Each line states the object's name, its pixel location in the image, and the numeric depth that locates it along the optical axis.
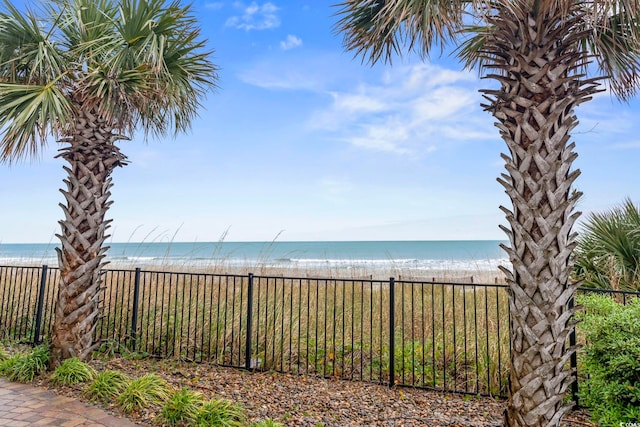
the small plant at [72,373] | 4.04
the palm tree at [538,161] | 2.68
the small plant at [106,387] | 3.66
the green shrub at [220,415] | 3.02
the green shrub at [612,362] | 2.76
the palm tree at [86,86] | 4.17
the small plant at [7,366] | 4.43
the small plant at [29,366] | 4.27
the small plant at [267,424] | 2.90
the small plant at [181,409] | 3.13
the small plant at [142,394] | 3.42
